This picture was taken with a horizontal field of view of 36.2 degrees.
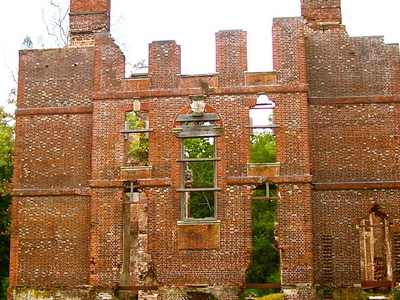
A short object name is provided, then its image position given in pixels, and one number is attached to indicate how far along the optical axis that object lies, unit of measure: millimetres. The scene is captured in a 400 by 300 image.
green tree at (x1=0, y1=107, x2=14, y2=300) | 28875
